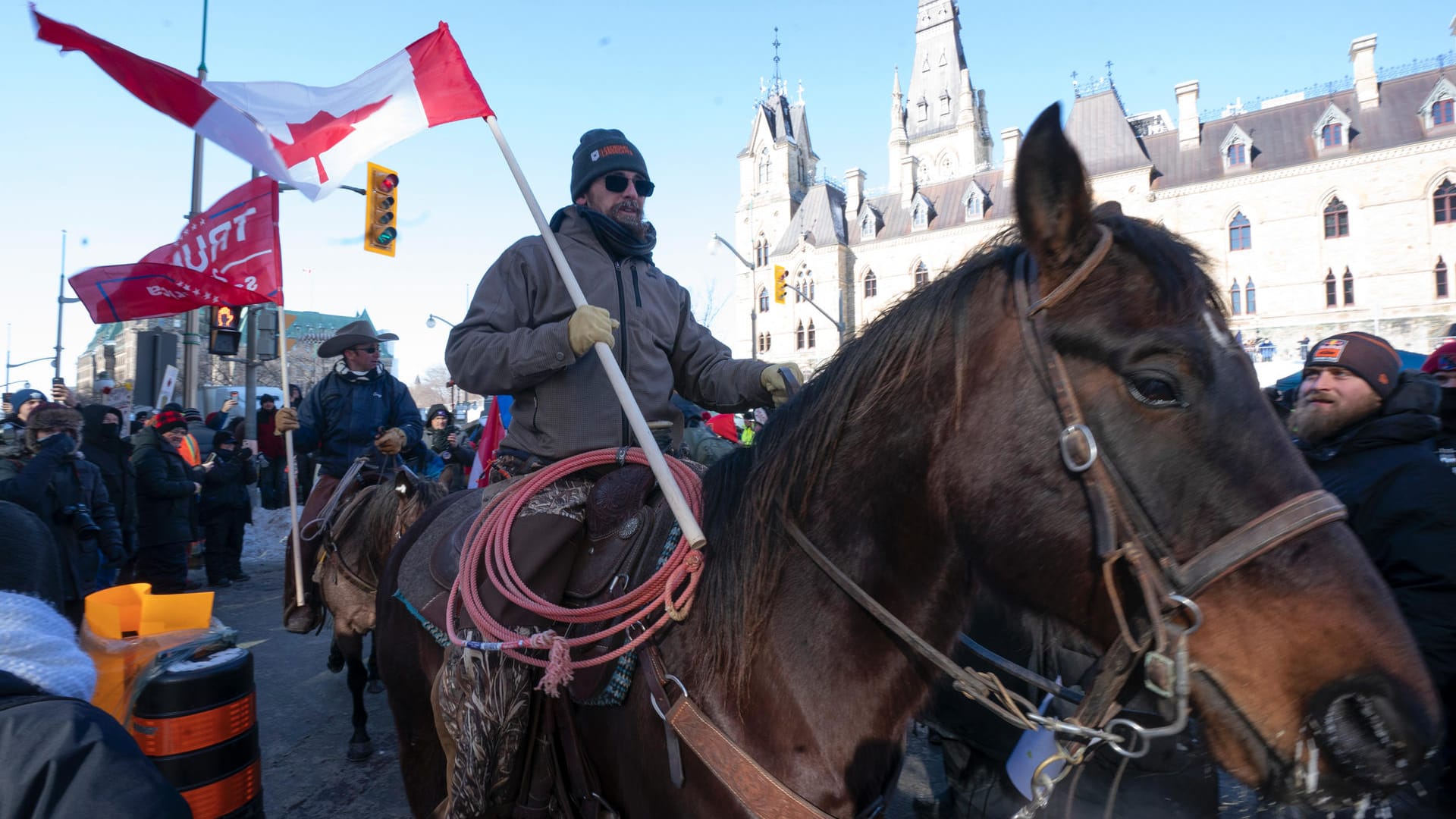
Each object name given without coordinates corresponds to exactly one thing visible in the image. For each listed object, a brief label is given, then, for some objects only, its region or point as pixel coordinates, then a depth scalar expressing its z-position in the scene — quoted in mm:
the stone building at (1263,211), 35094
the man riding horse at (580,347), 2244
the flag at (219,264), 4988
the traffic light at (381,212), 9156
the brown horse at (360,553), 5312
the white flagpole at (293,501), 4392
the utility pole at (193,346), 11508
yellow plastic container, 2895
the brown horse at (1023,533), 1102
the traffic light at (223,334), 10086
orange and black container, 2715
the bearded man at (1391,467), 2766
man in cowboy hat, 6145
